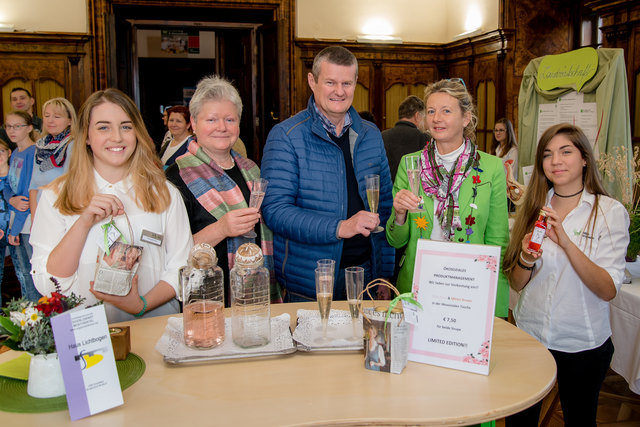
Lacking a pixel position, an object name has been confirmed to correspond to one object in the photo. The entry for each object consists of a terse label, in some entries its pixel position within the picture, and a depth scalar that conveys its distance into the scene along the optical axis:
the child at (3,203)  4.46
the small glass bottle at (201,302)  1.70
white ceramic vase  1.40
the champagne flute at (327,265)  1.63
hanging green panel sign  4.35
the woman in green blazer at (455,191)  2.32
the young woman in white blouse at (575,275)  2.12
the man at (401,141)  4.52
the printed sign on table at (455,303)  1.57
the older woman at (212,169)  2.37
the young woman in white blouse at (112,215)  1.94
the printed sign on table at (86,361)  1.31
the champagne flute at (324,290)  1.64
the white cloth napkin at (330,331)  1.72
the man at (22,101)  6.27
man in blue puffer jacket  2.42
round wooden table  1.33
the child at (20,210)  4.42
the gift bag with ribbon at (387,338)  1.55
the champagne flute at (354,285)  1.63
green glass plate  1.37
